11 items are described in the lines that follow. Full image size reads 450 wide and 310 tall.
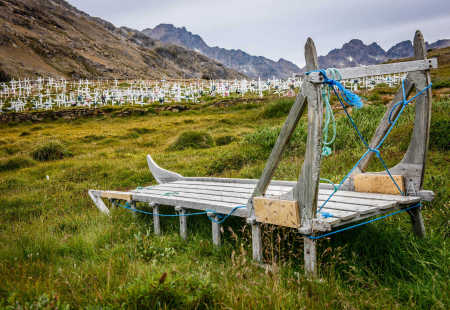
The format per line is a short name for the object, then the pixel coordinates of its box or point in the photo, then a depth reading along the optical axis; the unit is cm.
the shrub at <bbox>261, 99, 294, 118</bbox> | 1994
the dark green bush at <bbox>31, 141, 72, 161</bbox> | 1439
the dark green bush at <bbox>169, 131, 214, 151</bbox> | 1412
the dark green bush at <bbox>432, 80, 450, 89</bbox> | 1892
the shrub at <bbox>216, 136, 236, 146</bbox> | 1477
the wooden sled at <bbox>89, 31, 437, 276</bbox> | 294
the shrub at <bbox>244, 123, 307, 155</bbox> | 1052
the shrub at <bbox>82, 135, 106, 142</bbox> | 1892
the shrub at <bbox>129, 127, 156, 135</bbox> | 2080
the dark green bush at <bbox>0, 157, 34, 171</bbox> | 1288
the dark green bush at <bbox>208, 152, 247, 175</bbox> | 1011
